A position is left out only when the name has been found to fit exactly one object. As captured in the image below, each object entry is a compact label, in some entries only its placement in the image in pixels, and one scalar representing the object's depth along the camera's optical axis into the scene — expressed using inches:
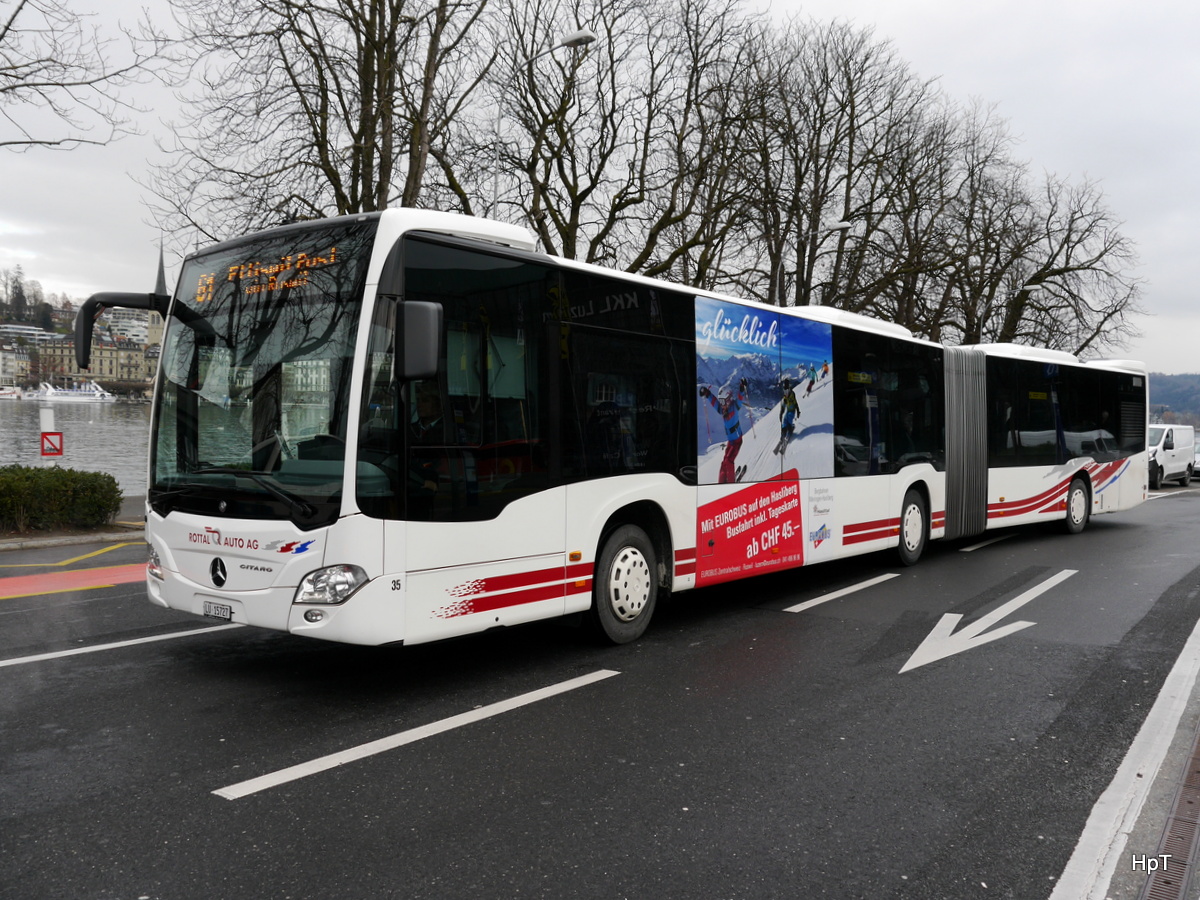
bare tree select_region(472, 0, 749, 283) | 924.0
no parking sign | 626.8
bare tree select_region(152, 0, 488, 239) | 679.1
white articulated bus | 216.8
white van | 1208.3
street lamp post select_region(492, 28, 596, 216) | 623.8
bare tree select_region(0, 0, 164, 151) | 515.5
